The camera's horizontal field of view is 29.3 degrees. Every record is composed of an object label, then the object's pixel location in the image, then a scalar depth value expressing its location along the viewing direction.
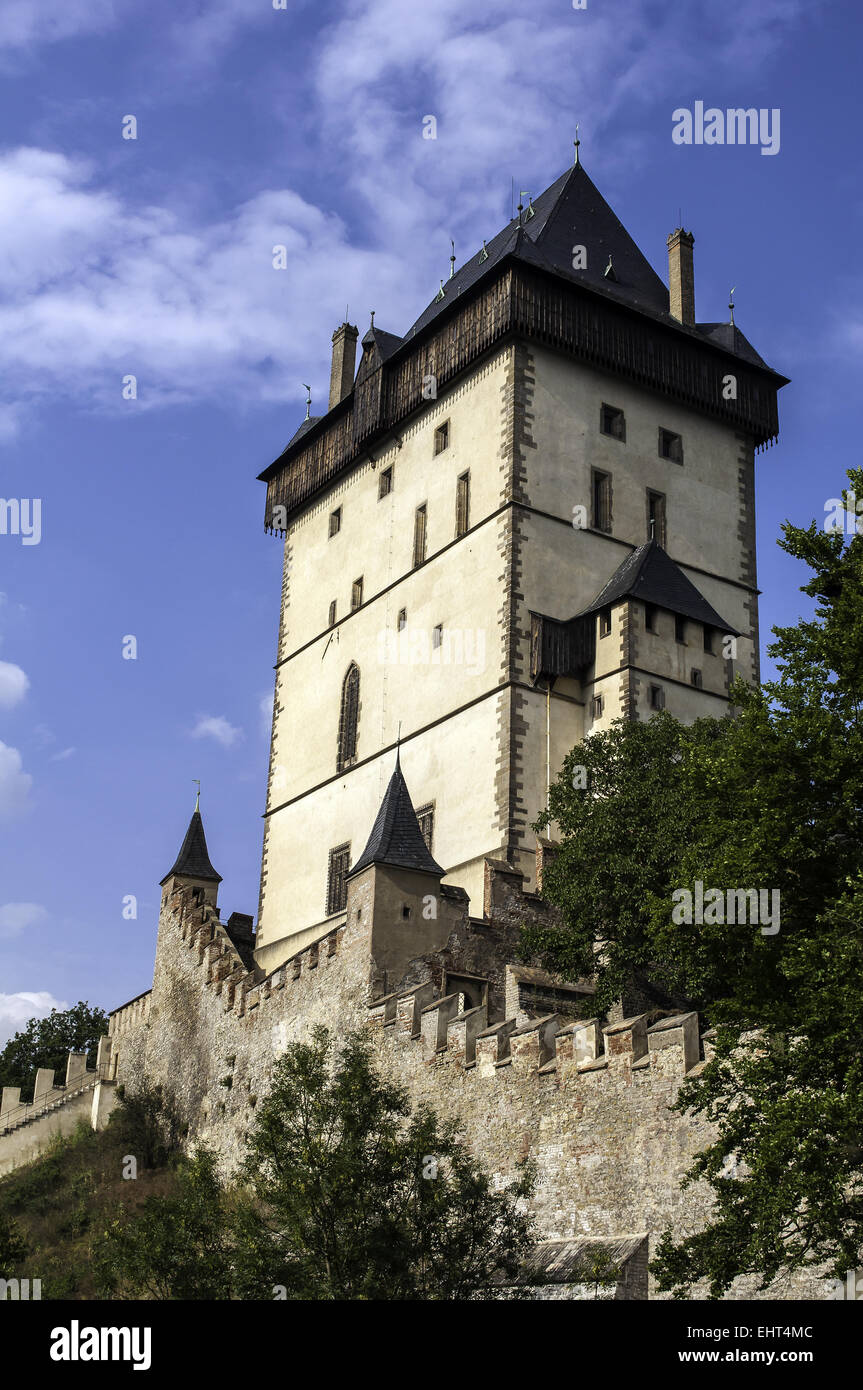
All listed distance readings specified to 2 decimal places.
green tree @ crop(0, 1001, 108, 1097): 57.47
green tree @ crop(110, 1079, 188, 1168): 37.25
